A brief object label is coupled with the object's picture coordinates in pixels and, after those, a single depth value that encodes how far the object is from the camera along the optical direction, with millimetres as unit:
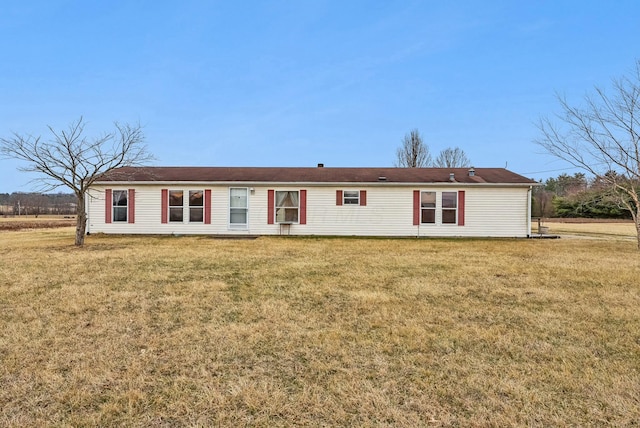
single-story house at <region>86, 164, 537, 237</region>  14664
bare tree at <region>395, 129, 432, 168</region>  33500
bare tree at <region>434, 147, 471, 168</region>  35281
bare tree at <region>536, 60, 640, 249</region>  11828
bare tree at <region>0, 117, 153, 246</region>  10852
